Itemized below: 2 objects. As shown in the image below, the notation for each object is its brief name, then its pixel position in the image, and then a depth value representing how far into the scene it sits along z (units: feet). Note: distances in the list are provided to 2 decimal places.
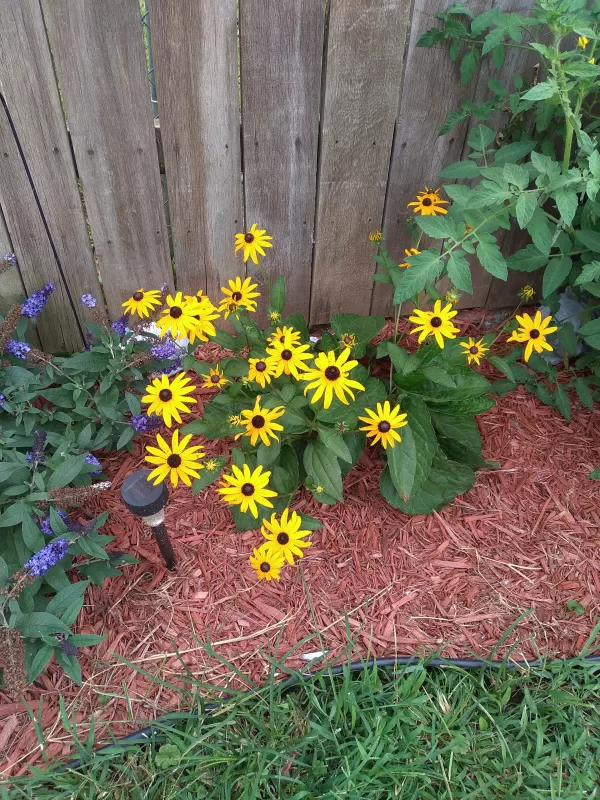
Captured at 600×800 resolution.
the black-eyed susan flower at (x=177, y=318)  5.75
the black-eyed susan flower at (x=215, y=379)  6.12
